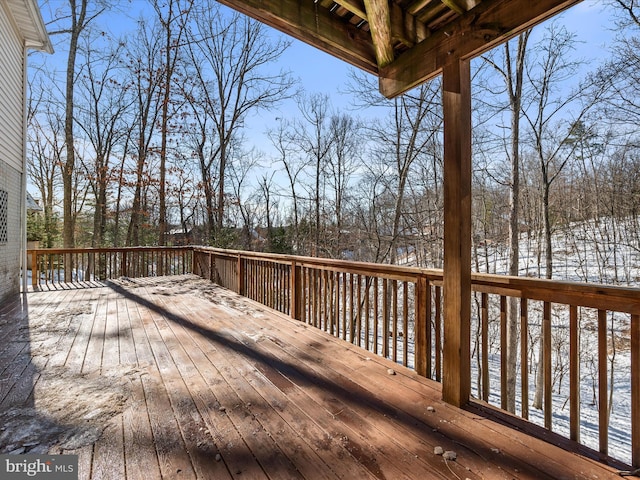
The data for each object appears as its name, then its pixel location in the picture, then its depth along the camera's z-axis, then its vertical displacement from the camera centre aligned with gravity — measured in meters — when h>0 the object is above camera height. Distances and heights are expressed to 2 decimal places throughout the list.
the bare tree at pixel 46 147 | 11.49 +3.91
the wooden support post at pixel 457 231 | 2.05 +0.05
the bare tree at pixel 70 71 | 9.57 +5.38
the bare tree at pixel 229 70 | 11.99 +6.90
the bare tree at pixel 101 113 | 11.66 +5.29
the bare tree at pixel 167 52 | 10.99 +7.01
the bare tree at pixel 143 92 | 11.58 +5.83
